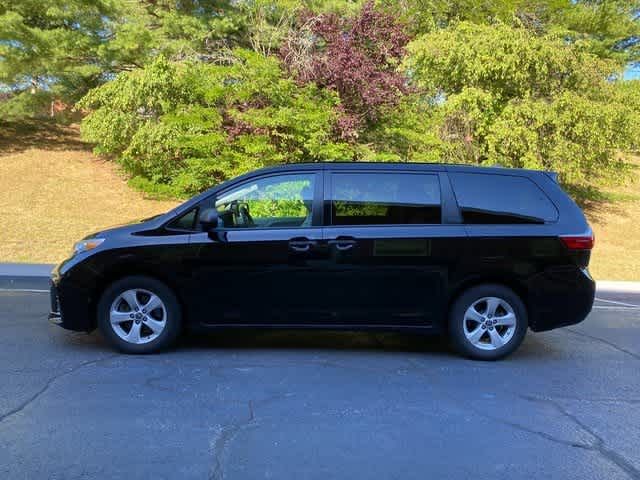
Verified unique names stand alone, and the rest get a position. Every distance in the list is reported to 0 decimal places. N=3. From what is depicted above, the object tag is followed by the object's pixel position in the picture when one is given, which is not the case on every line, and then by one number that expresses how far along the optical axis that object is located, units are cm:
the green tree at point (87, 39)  1831
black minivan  559
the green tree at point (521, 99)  1585
